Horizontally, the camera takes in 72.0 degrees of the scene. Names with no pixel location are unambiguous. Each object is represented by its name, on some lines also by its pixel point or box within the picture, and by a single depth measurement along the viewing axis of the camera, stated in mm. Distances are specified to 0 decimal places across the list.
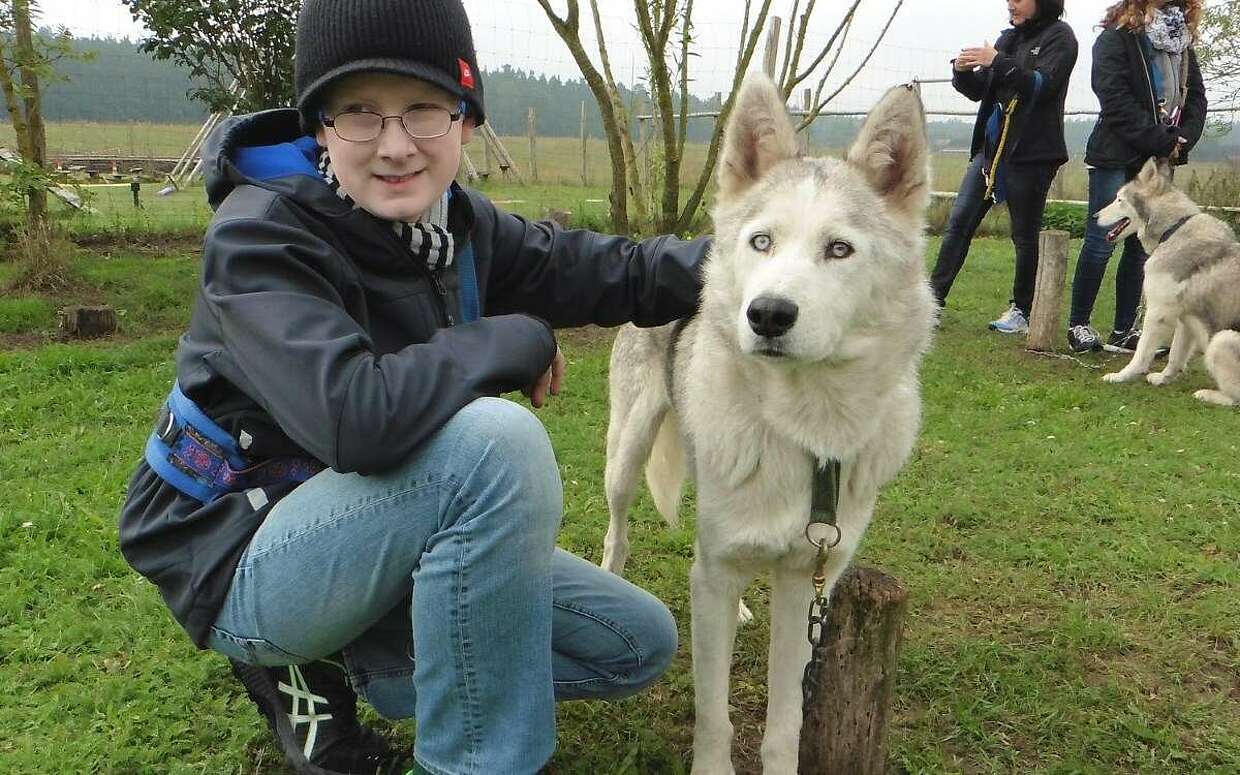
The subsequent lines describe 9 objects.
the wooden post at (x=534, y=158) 21847
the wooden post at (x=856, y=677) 1886
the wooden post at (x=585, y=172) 21172
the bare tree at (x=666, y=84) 5770
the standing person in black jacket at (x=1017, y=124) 5930
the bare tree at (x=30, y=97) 6570
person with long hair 6094
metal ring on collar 2002
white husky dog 1994
